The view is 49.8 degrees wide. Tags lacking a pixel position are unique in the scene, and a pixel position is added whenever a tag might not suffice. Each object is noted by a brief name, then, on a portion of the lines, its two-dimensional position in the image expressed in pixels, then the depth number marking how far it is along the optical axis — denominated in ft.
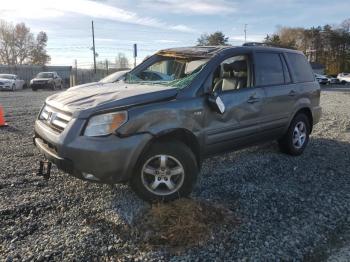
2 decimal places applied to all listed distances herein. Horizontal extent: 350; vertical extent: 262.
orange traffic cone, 29.56
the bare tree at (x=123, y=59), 229.86
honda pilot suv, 12.19
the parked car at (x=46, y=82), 94.32
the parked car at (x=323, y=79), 139.54
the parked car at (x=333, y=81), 151.76
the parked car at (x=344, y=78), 158.81
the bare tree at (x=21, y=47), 269.64
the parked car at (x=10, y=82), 92.58
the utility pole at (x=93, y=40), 171.94
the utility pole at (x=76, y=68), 146.90
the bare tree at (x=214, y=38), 198.17
